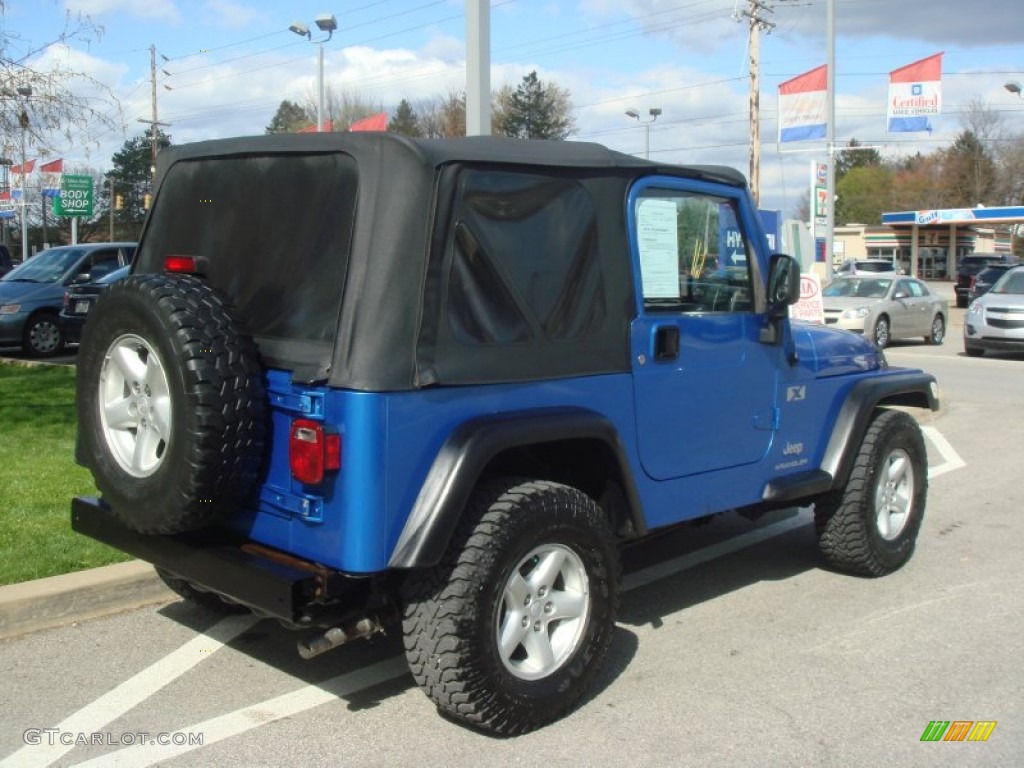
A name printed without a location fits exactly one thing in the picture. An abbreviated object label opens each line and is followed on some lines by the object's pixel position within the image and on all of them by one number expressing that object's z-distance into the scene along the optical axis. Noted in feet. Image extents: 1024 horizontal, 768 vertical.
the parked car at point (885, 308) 66.95
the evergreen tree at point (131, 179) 218.59
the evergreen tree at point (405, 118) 149.26
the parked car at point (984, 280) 105.09
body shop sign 132.98
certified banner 91.09
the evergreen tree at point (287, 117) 141.54
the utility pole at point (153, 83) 185.75
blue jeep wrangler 11.68
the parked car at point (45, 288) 51.31
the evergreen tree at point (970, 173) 266.16
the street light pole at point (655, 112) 87.40
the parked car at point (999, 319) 62.49
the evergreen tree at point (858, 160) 412.18
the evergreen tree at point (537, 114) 146.30
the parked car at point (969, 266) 127.66
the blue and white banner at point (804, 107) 88.38
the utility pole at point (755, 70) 108.78
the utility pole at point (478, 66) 27.17
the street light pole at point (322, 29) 40.22
